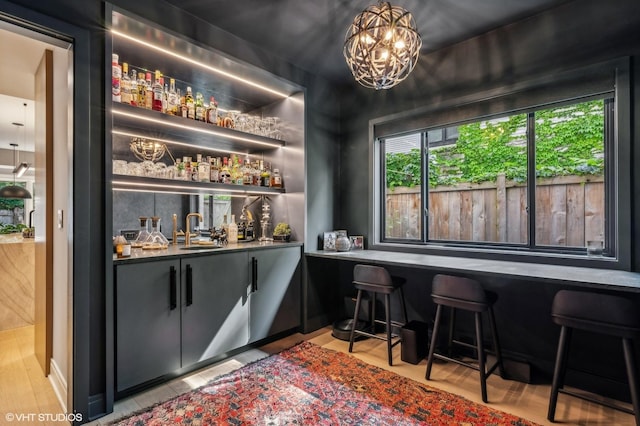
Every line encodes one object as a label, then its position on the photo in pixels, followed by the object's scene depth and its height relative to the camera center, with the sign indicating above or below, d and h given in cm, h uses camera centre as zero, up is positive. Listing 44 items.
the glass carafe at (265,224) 367 -14
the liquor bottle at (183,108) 284 +90
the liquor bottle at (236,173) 341 +42
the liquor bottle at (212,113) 301 +91
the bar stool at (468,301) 219 -63
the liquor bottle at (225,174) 327 +38
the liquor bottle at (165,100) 272 +94
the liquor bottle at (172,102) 279 +95
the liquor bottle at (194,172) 306 +38
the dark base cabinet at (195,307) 219 -76
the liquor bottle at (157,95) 264 +95
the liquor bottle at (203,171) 312 +39
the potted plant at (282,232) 349 -22
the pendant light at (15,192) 536 +35
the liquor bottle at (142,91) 257 +95
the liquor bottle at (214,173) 321 +38
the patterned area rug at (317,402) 196 -124
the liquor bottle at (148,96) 260 +93
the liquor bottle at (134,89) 252 +95
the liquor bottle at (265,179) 366 +37
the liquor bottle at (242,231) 359 -21
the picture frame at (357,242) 372 -35
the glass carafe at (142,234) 279 -19
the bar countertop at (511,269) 192 -42
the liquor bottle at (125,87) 246 +95
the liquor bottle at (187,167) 302 +43
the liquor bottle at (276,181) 367 +35
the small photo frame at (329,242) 364 -34
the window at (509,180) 253 +28
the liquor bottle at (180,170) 297 +39
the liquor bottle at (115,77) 228 +94
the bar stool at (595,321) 174 -62
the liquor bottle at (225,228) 347 -17
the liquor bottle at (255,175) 359 +41
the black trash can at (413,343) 273 -111
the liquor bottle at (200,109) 296 +93
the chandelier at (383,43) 193 +102
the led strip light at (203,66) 239 +128
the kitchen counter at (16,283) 340 -75
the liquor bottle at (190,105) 288 +95
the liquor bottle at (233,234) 347 -23
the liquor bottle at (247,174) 352 +41
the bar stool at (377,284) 271 -62
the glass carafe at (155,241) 275 -25
